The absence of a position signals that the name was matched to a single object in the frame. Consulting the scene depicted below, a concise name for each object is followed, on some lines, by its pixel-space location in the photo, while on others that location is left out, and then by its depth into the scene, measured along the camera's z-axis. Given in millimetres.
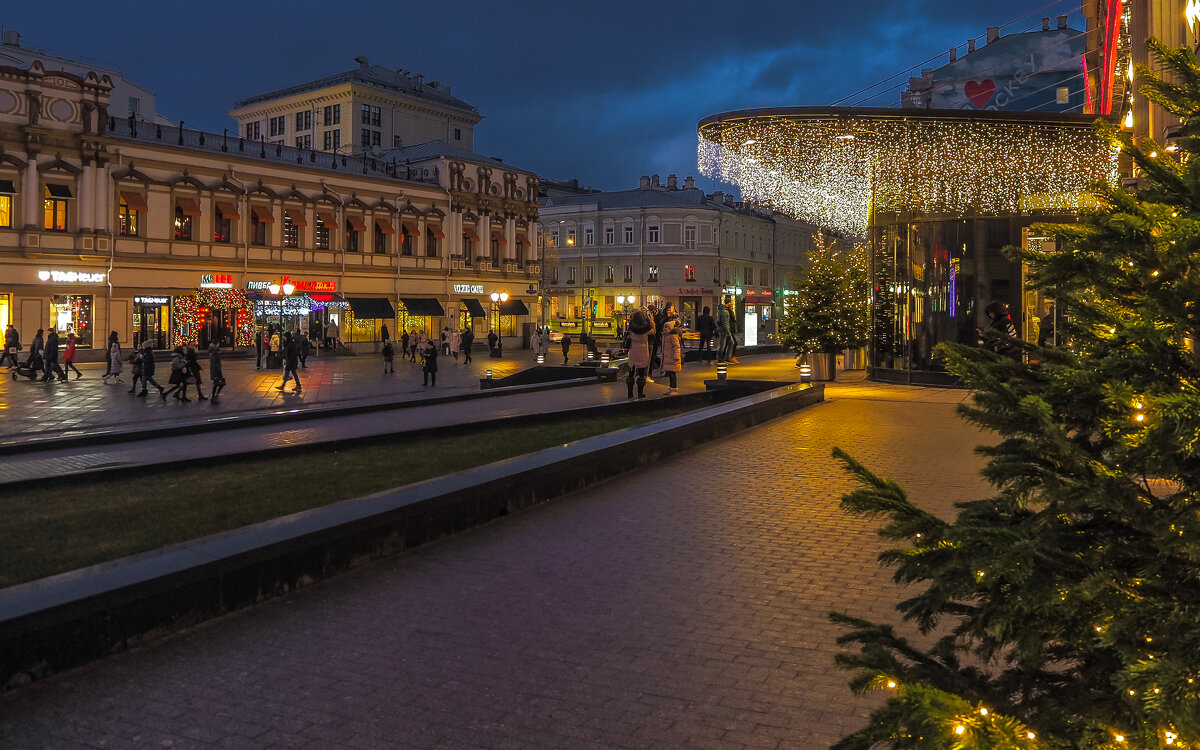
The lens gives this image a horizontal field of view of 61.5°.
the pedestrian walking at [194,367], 23233
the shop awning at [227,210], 47312
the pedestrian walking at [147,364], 24375
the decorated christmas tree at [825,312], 26203
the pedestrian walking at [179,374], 23219
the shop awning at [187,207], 45531
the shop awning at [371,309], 52812
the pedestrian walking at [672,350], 21203
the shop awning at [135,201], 43625
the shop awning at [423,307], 55438
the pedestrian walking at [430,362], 28323
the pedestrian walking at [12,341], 36031
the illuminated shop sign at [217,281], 46500
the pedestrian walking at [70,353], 30891
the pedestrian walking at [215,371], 23328
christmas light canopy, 19422
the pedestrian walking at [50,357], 28562
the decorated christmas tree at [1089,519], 2348
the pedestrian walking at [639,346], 19625
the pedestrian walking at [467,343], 42656
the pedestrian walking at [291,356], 26531
